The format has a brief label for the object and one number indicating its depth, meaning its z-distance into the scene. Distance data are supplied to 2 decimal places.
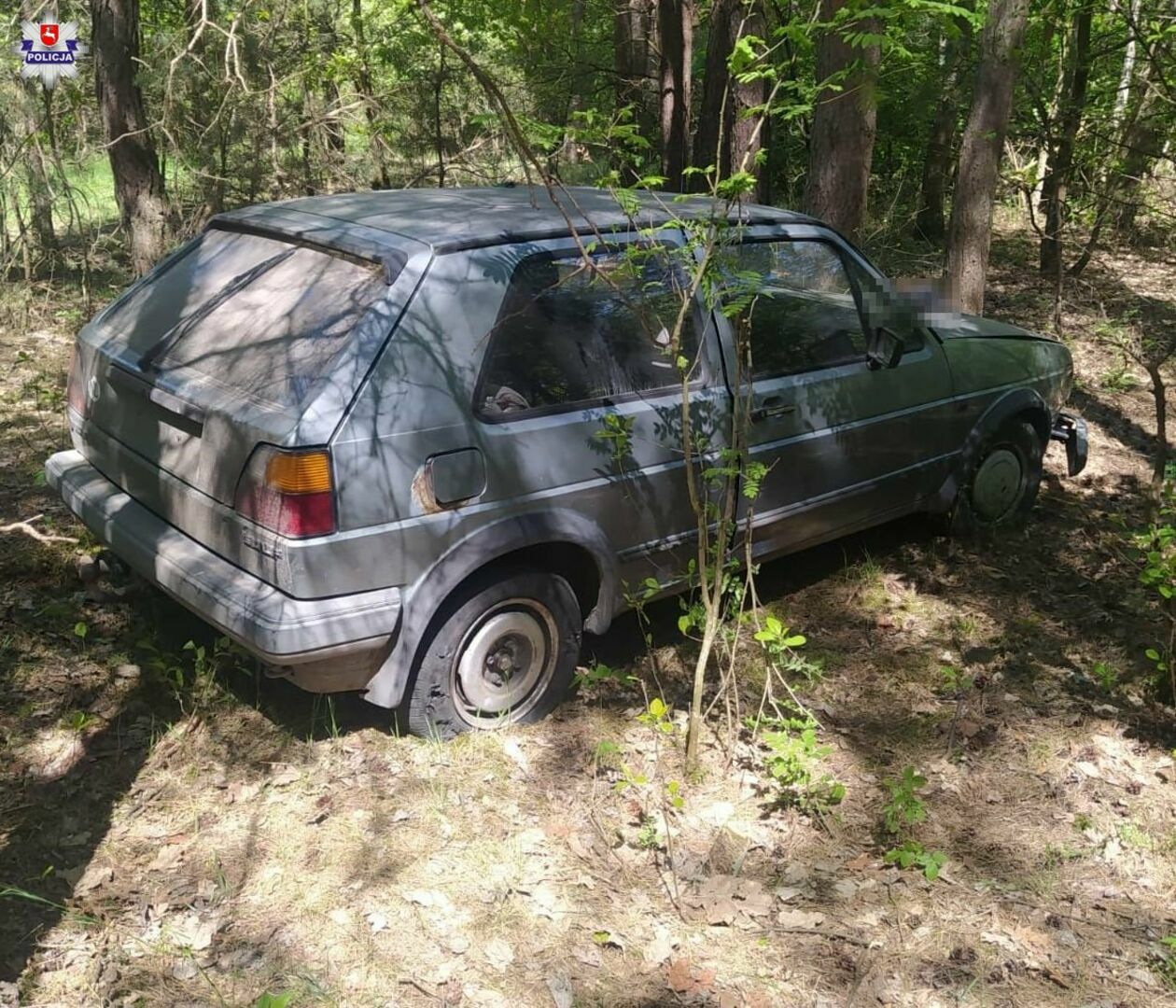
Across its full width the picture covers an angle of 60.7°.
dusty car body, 3.19
